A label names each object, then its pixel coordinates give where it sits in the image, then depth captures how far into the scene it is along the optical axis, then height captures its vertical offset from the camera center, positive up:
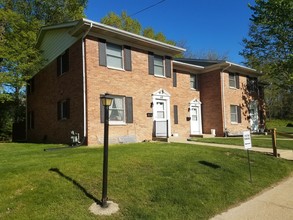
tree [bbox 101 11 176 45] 28.16 +12.48
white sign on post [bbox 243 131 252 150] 6.44 -0.61
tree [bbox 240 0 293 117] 15.86 +6.40
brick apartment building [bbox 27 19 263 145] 10.46 +1.87
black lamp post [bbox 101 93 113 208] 4.40 -0.42
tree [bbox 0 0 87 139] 14.38 +5.56
